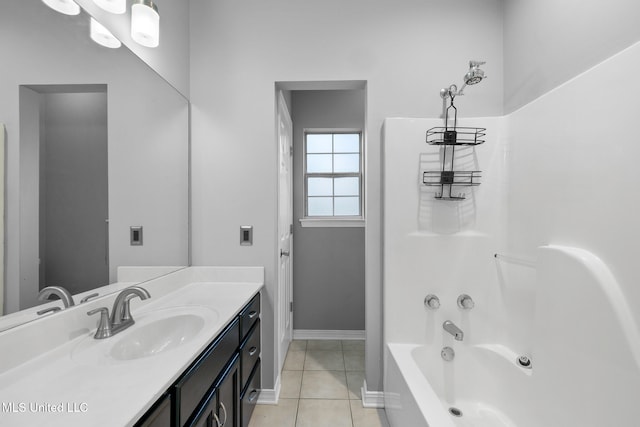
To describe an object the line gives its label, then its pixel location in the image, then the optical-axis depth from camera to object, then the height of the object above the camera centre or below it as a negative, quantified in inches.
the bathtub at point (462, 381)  56.7 -39.0
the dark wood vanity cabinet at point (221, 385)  33.4 -27.8
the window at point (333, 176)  118.3 +14.8
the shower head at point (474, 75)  58.9 +29.5
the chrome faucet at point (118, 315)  41.9 -17.2
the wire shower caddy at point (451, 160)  66.5 +12.8
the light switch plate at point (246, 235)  74.4 -6.9
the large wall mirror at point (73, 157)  34.8 +8.4
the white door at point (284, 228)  81.5 -6.1
